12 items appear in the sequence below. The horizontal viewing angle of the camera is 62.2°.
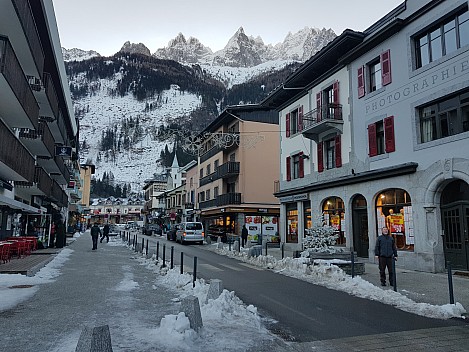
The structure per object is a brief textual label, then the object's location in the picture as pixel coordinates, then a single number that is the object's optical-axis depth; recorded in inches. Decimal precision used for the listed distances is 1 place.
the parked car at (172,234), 1555.1
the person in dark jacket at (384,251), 465.4
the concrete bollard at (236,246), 925.1
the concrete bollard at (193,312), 248.0
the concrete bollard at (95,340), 169.0
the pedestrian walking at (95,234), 1041.3
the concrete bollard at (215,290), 328.1
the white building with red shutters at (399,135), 569.9
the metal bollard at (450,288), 333.4
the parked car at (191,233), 1380.2
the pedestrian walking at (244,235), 1222.8
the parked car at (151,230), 2189.8
